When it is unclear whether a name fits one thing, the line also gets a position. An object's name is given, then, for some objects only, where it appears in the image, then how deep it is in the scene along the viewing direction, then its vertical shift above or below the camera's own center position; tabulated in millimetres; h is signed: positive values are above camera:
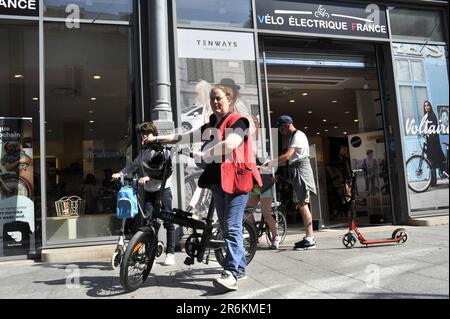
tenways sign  7105 +2695
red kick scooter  5852 -557
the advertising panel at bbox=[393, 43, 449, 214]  8406 +1413
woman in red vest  3846 +286
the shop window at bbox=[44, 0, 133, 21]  6867 +3264
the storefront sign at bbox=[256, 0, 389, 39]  7793 +3386
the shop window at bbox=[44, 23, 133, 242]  6797 +1490
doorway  8219 +2248
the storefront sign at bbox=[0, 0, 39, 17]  6531 +3181
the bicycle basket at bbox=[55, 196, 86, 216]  6781 +138
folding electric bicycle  3880 -349
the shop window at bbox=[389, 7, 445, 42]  8703 +3444
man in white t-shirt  6008 +433
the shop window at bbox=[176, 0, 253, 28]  7234 +3295
